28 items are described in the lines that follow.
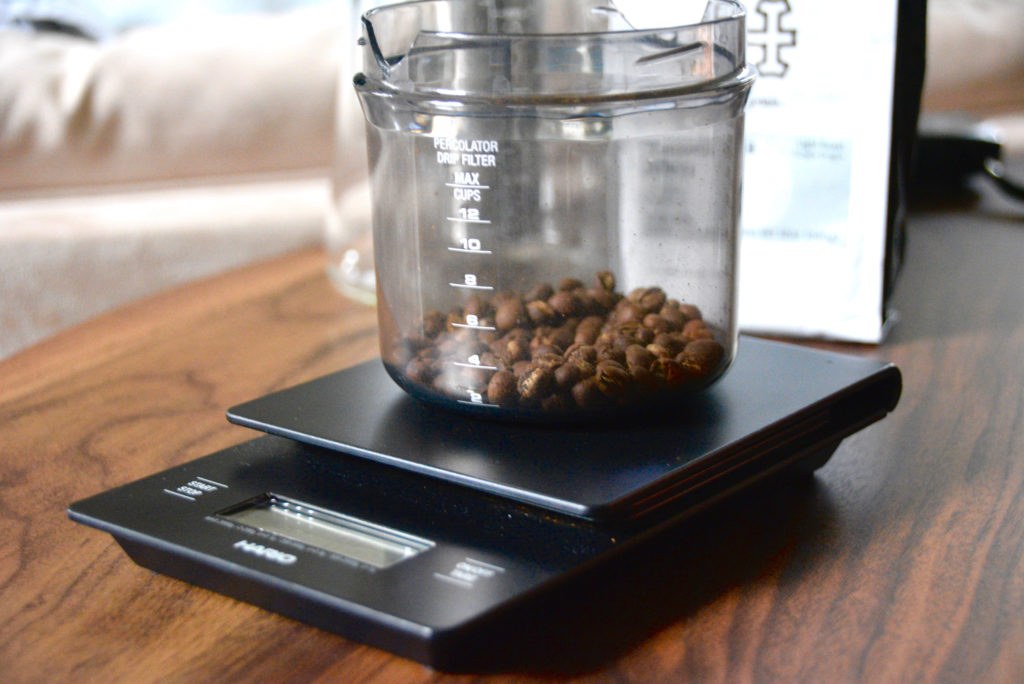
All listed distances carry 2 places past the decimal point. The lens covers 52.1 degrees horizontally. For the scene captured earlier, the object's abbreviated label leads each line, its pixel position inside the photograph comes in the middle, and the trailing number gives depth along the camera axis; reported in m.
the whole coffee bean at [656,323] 0.55
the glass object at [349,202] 1.03
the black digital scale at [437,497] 0.43
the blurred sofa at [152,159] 1.53
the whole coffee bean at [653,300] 0.57
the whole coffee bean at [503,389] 0.53
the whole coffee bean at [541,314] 0.54
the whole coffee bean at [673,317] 0.56
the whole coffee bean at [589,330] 0.54
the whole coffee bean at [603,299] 0.56
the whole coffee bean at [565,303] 0.55
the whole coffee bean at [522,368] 0.53
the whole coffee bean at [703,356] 0.55
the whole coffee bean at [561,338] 0.53
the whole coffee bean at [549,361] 0.52
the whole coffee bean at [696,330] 0.56
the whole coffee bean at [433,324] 0.56
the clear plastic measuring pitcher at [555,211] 0.52
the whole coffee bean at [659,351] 0.54
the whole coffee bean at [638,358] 0.53
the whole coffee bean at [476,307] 0.55
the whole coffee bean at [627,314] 0.55
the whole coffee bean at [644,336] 0.54
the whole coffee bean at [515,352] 0.53
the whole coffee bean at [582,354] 0.53
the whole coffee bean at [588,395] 0.52
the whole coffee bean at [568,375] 0.52
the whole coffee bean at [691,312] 0.58
